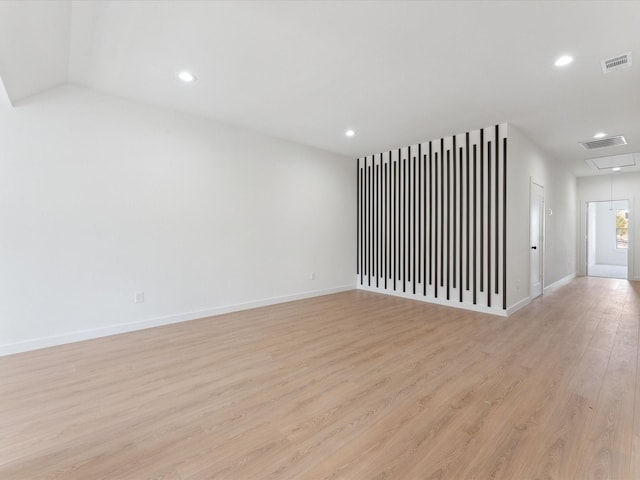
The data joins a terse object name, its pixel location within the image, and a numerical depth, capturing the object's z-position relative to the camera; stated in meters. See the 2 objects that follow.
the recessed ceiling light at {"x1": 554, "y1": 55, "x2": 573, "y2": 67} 2.81
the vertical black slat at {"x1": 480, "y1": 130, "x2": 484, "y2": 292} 4.88
